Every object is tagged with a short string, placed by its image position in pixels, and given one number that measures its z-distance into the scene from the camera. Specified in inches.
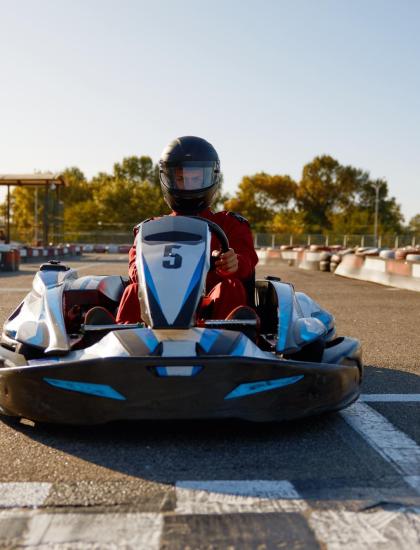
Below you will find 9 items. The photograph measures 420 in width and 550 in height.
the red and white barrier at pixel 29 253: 796.6
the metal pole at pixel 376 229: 2306.3
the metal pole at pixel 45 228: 1424.7
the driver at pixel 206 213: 161.6
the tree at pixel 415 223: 3284.9
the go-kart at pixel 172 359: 118.7
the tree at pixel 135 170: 3809.1
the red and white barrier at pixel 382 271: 555.2
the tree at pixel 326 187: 3102.9
